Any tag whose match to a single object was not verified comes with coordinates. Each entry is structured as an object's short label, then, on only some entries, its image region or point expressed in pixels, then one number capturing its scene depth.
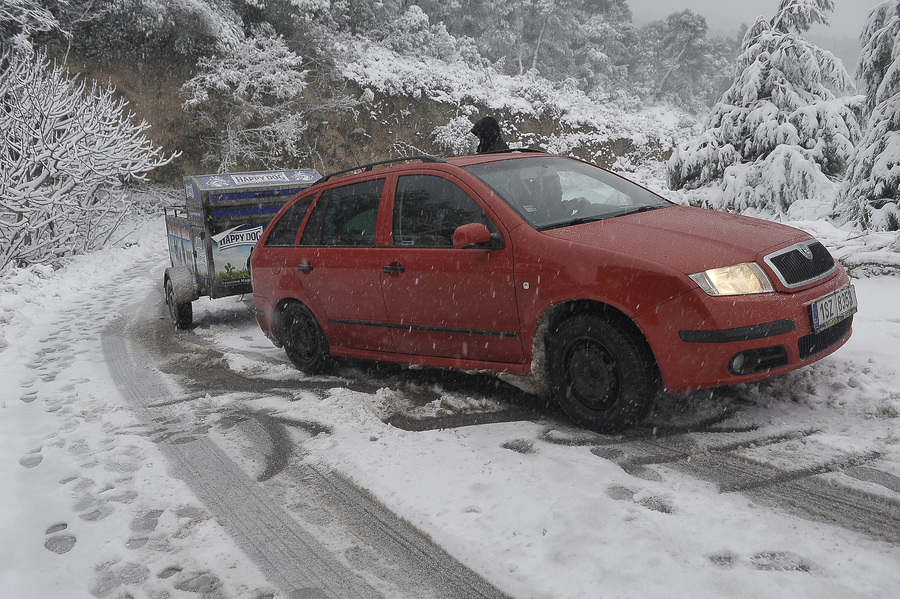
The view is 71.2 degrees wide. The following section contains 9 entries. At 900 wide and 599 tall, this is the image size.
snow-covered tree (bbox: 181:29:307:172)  20.91
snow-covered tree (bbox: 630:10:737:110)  49.09
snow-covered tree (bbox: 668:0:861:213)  9.23
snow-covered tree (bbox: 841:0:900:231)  7.23
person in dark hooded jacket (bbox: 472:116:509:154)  7.86
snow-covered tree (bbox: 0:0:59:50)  15.68
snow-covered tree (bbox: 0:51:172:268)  11.33
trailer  7.31
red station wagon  3.13
